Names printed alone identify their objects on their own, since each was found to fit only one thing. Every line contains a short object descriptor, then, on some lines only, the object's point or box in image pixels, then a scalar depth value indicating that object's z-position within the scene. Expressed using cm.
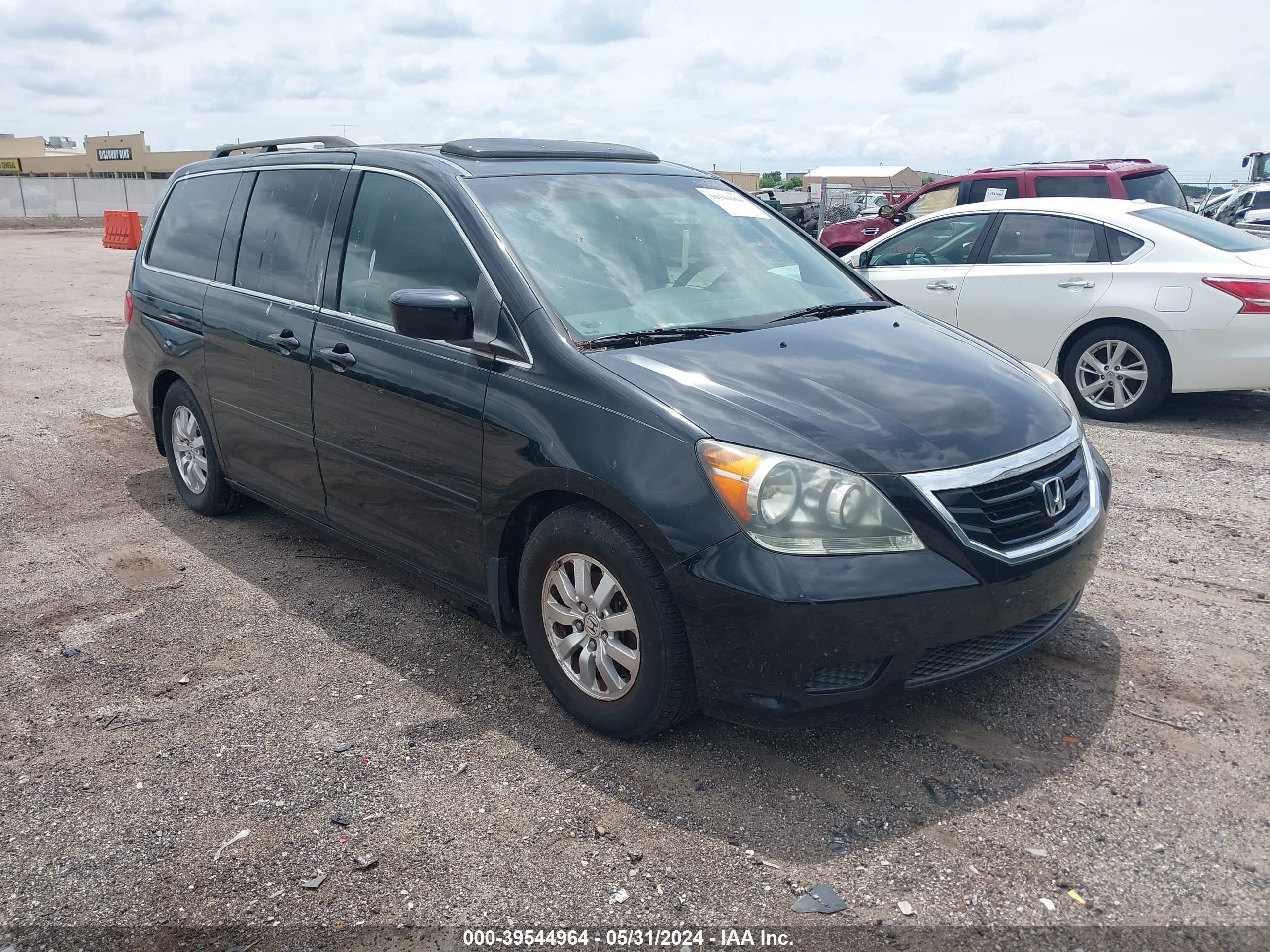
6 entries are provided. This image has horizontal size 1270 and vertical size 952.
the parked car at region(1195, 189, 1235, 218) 2092
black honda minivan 300
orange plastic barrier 2728
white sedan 716
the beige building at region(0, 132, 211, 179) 6869
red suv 1096
